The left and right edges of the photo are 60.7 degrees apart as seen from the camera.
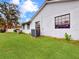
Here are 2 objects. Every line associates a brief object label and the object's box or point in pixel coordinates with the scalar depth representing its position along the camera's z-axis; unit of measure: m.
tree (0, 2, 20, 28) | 18.29
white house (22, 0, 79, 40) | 7.72
